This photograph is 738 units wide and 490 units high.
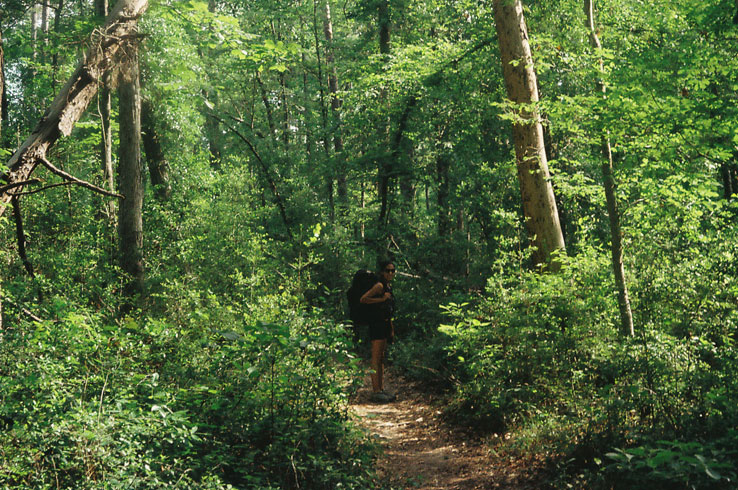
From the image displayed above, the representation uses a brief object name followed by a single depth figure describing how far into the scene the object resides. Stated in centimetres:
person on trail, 841
